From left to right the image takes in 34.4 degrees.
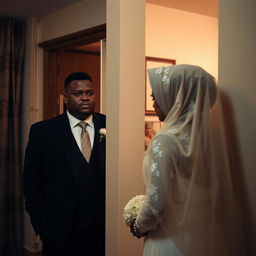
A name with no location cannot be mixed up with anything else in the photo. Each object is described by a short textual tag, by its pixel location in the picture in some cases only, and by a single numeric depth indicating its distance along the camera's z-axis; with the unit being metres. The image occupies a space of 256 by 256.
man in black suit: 2.56
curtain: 3.91
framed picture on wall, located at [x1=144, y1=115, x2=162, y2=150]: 3.38
